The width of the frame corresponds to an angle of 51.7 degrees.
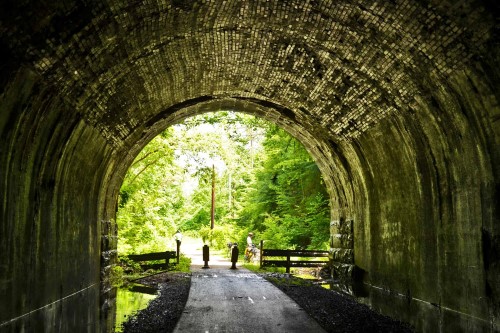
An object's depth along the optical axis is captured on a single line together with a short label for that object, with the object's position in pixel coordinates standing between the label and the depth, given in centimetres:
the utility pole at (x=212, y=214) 3349
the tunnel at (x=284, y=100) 637
